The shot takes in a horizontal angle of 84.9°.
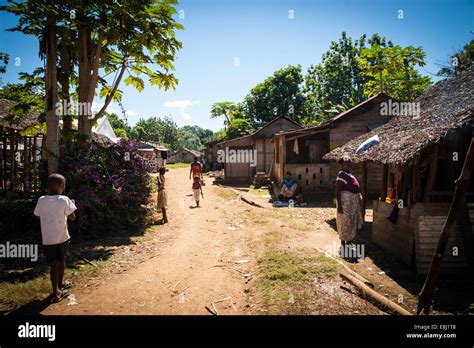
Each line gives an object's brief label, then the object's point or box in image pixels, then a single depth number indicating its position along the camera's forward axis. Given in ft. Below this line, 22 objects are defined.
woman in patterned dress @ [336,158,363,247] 22.65
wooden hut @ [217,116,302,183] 75.98
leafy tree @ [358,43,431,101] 66.90
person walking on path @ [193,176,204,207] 42.34
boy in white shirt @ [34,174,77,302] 14.24
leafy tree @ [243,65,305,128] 135.64
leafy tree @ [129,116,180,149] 250.25
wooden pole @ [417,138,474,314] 11.89
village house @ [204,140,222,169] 123.98
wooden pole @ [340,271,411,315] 12.96
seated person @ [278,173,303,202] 47.50
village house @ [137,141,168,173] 30.78
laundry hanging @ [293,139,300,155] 53.78
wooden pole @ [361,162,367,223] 30.72
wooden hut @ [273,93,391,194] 51.67
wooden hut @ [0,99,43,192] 30.21
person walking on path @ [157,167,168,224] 31.96
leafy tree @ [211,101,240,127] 143.13
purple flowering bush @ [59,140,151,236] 24.86
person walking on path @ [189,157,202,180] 43.01
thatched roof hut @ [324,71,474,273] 17.88
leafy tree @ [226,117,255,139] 122.76
